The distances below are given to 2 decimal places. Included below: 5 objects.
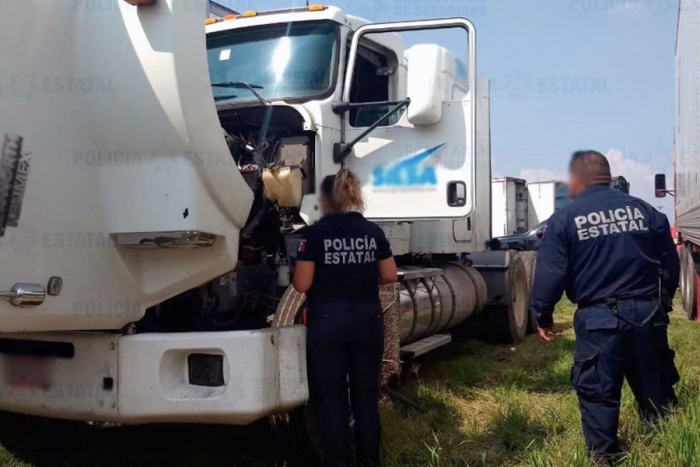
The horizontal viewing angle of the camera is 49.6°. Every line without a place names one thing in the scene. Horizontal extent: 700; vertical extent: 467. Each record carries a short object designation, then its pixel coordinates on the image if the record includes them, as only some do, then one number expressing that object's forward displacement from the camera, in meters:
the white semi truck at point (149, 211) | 3.02
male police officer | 3.56
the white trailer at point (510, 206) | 18.22
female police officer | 3.68
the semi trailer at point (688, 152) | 7.11
